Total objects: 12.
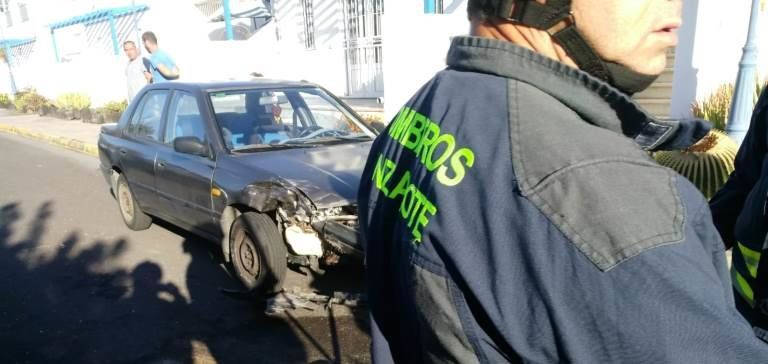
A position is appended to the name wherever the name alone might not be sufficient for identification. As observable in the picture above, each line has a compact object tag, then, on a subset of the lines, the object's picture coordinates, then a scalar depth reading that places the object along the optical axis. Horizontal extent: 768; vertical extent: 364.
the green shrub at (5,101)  23.18
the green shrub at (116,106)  15.17
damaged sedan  3.84
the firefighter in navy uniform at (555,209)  0.67
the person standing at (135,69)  9.28
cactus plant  4.66
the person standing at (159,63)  8.66
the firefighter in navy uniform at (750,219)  1.52
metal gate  12.78
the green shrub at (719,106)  5.77
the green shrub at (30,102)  19.45
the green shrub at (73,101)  16.83
